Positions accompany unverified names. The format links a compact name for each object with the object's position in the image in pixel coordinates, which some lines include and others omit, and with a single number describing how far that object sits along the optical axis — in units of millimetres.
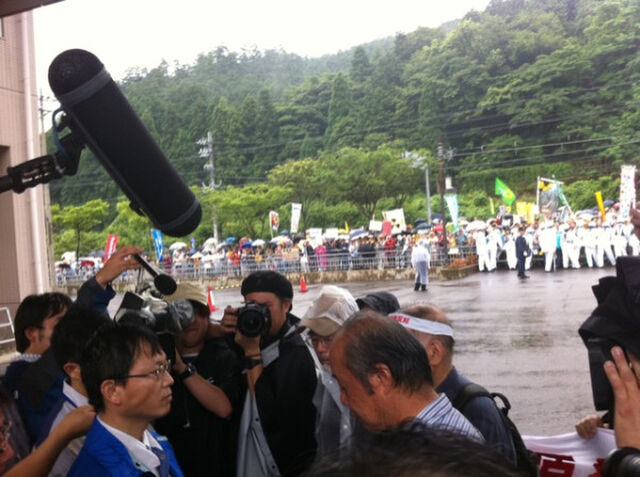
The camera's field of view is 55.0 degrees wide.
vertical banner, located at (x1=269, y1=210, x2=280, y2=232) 17219
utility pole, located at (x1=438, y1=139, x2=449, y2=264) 15148
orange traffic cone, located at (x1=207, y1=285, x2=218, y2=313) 10232
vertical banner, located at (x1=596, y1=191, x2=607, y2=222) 15327
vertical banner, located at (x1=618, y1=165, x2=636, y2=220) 10565
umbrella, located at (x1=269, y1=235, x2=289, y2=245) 17855
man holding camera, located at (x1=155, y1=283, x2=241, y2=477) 1891
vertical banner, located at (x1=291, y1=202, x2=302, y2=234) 16734
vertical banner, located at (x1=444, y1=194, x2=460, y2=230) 18722
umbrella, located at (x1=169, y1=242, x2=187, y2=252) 21106
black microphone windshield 1979
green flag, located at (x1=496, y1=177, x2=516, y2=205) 18984
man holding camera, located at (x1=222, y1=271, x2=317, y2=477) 1831
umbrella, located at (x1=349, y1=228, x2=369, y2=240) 18159
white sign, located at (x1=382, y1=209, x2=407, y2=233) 18708
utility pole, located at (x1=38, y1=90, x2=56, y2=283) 5363
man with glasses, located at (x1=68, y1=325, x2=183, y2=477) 1322
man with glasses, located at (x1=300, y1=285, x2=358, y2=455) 1802
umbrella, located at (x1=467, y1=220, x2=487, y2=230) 18781
